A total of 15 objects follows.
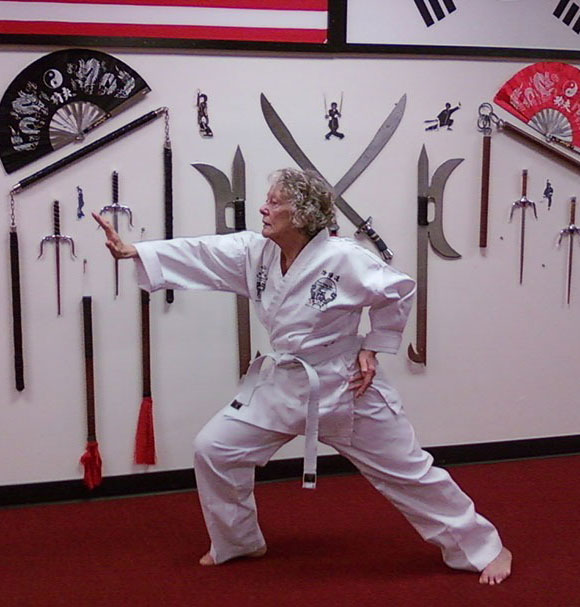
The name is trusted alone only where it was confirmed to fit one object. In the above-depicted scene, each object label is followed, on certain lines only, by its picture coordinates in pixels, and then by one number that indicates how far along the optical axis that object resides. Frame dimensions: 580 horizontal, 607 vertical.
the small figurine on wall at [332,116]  3.12
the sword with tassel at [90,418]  2.97
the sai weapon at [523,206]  3.36
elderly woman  2.35
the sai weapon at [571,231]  3.43
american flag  2.82
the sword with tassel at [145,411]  3.03
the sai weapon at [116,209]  2.95
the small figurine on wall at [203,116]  3.00
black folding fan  2.84
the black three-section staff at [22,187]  2.87
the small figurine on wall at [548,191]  3.40
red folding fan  3.30
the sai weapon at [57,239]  2.91
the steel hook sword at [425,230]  3.24
